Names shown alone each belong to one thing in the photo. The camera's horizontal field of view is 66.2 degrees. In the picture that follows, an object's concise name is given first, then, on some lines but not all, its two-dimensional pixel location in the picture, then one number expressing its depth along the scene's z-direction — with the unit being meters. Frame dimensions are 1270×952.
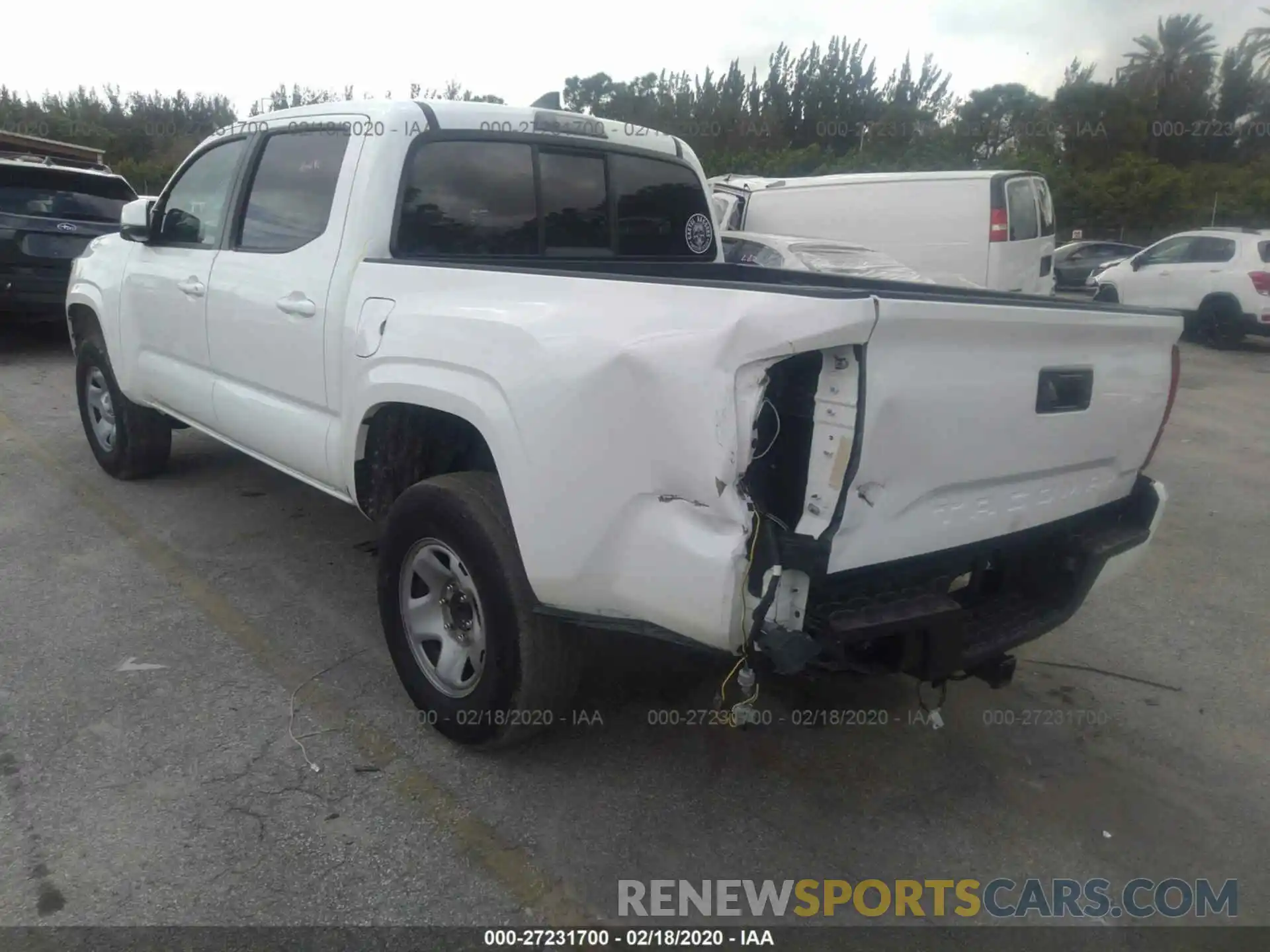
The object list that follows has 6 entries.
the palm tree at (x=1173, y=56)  44.47
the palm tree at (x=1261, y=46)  40.84
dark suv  9.16
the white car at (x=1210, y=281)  13.55
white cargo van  10.75
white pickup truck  2.24
